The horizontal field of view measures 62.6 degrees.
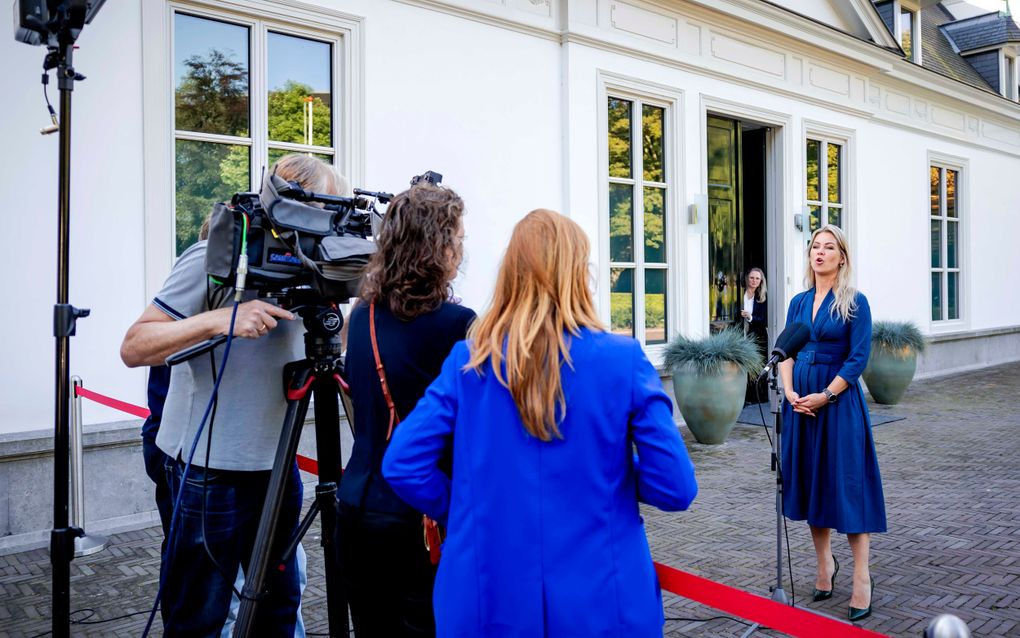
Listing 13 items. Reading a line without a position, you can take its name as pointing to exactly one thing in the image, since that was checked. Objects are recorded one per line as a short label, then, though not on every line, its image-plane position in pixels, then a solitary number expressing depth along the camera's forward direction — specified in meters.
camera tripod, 2.21
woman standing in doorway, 10.08
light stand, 2.55
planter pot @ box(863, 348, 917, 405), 10.41
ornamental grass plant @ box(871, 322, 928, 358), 10.41
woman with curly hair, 2.07
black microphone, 3.69
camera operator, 2.38
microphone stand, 3.67
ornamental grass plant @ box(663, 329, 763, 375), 7.90
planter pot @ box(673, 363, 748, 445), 7.90
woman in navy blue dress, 3.88
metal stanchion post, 4.52
